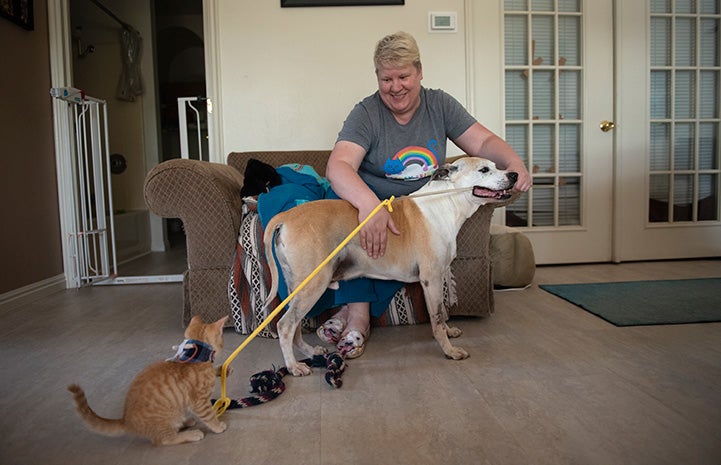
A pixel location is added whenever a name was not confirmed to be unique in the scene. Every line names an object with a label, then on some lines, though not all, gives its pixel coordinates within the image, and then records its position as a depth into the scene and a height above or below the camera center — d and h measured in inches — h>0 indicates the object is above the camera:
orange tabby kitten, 40.1 -17.5
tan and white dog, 58.7 -6.8
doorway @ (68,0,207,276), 181.6 +35.1
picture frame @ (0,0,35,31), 102.1 +41.3
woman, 65.6 +6.7
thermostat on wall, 125.4 +43.0
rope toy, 48.8 -21.1
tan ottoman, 104.7 -16.6
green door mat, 76.8 -22.3
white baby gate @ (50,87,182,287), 122.1 -4.6
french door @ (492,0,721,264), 131.5 +16.3
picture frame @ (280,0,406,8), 122.6 +47.6
